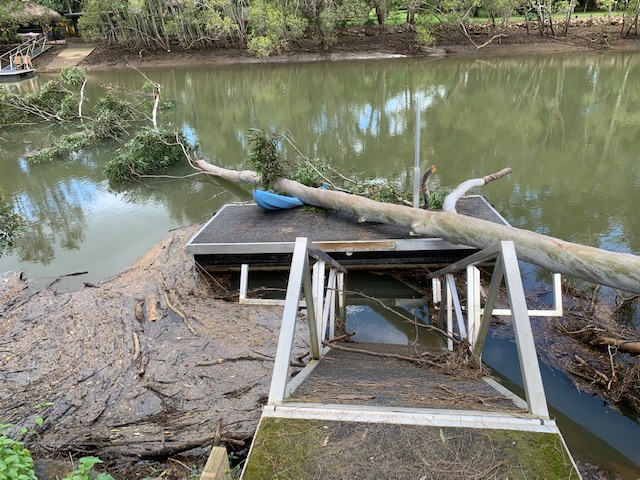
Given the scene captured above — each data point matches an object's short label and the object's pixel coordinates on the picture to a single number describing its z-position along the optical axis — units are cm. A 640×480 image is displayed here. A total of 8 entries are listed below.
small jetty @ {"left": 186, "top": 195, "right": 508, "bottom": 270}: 564
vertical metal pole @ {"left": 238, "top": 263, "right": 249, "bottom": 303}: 547
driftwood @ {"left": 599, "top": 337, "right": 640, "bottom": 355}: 389
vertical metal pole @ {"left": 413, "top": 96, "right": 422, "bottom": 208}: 579
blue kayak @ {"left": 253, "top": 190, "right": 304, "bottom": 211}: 702
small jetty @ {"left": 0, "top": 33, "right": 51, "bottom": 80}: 2627
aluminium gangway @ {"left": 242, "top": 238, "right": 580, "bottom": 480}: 154
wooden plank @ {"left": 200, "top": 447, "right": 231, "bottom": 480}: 172
